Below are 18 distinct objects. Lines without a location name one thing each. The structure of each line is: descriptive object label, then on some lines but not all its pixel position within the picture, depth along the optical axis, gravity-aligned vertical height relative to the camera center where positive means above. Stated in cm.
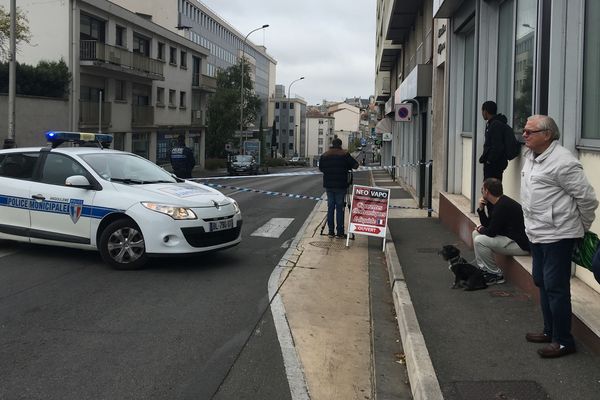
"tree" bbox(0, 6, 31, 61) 2406 +551
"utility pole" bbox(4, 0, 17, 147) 2044 +314
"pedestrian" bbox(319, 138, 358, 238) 1042 -1
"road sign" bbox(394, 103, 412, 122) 1523 +156
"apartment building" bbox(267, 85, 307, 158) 13625 +1093
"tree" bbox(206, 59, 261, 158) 5828 +516
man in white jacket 411 -25
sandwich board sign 987 -64
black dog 652 -110
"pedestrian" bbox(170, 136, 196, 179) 1536 +27
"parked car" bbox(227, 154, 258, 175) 4378 +37
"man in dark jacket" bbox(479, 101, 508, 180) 730 +43
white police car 749 -52
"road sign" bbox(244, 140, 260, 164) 6169 +252
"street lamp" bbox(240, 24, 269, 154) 5288 +516
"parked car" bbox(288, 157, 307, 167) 8845 +141
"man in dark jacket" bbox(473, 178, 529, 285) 628 -62
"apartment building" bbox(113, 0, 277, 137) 4812 +1769
